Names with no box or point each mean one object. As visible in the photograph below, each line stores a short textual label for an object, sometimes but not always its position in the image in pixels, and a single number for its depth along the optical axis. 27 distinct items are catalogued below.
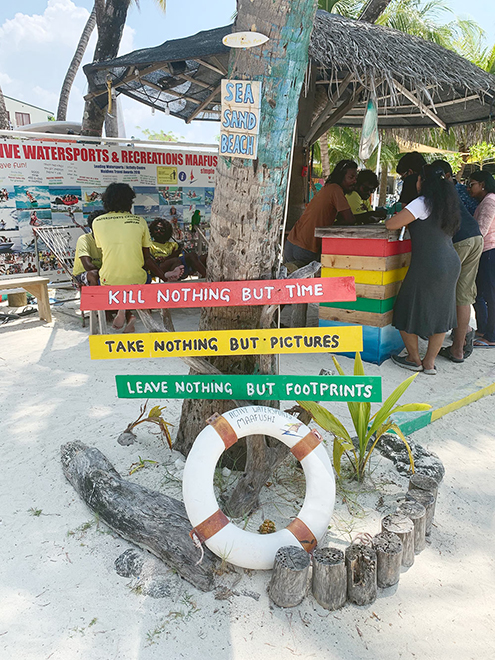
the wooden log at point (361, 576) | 1.91
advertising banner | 5.73
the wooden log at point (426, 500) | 2.27
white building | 28.57
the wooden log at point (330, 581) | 1.86
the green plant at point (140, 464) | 2.70
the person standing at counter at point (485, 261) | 5.11
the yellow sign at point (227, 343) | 2.24
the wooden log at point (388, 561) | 1.96
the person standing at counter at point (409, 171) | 4.64
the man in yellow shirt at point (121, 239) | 4.82
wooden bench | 5.49
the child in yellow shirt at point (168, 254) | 5.80
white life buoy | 2.00
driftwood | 2.00
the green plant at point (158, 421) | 2.81
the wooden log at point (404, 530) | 2.04
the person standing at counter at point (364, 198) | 5.55
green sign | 2.22
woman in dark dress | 4.00
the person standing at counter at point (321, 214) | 5.01
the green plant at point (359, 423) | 2.60
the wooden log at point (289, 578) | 1.85
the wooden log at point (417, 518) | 2.15
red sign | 2.26
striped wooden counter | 4.38
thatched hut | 4.51
